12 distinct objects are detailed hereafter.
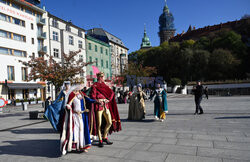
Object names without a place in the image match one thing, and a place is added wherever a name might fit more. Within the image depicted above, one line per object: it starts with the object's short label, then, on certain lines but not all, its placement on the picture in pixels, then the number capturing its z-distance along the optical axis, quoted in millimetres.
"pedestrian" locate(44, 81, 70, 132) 5266
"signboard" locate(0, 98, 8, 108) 16406
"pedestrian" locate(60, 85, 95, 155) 4871
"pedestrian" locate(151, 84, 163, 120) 9516
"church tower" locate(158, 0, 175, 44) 160750
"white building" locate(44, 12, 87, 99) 35938
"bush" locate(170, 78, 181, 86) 42031
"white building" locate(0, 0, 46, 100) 29500
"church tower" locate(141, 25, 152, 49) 144625
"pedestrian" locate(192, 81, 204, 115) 10977
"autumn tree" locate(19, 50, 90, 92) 13039
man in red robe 5516
